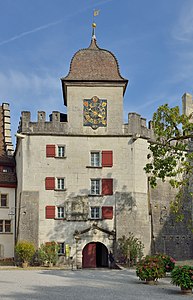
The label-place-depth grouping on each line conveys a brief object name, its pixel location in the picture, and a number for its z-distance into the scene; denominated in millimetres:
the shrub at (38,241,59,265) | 32969
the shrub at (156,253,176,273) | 24375
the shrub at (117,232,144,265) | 33469
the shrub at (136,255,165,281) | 20344
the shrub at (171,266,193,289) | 17812
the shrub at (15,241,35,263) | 32469
